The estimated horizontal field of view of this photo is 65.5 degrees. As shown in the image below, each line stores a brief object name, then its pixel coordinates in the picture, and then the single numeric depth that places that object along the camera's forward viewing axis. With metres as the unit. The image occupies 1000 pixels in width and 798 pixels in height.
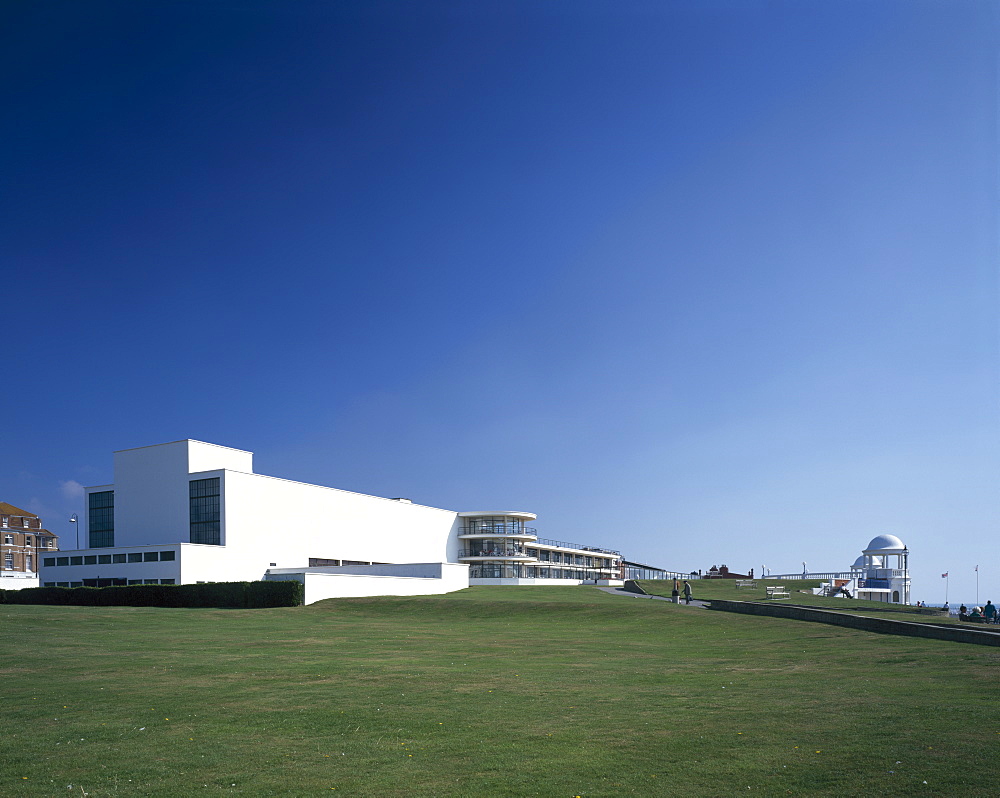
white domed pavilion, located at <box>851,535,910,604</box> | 79.56
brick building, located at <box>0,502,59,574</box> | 96.69
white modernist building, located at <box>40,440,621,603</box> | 54.88
